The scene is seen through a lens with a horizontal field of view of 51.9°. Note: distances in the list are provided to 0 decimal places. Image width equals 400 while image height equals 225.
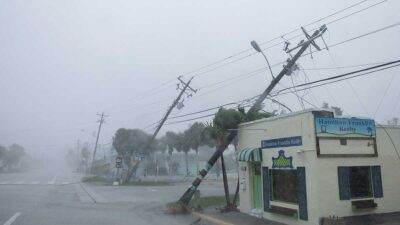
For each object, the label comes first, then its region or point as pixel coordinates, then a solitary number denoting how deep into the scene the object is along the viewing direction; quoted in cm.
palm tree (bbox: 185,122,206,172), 5669
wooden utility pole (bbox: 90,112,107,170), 6738
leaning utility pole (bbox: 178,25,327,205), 1836
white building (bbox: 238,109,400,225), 1284
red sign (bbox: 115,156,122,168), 3884
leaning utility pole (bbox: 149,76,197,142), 3484
